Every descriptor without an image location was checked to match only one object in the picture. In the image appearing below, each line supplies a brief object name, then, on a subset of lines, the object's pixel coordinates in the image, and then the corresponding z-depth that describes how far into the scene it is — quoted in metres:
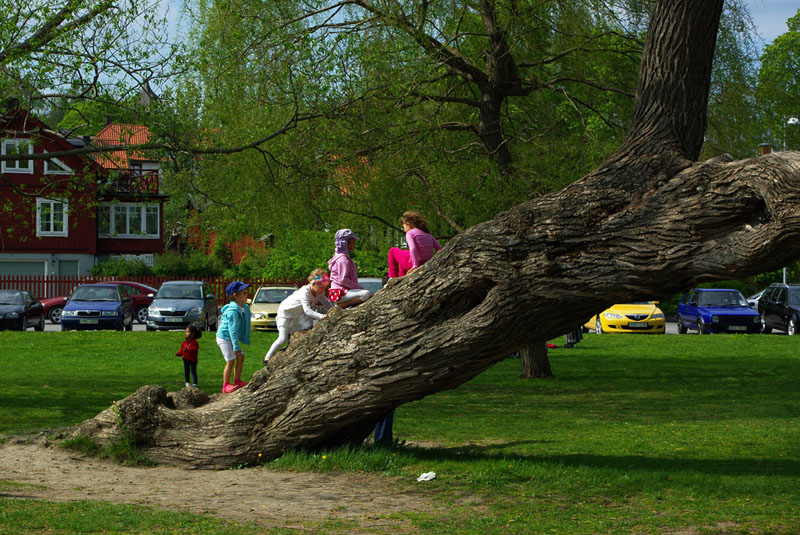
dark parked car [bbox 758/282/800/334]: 34.62
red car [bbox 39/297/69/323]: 40.00
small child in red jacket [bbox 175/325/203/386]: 15.88
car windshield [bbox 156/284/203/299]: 33.88
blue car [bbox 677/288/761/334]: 34.41
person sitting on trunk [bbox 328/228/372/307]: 11.60
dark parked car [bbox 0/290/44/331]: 32.53
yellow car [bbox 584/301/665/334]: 34.41
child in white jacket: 12.31
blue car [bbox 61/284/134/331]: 32.69
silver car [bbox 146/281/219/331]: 32.38
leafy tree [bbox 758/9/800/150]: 18.06
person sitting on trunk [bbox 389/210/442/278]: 10.52
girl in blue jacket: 14.04
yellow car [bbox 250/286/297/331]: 32.31
